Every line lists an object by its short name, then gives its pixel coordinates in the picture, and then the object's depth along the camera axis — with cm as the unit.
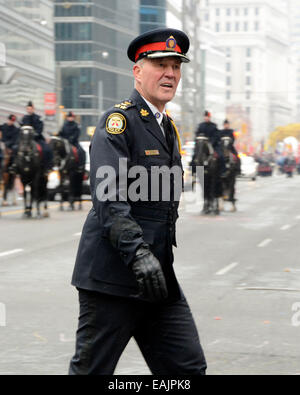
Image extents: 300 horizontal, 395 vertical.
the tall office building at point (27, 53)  6231
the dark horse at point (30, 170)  2081
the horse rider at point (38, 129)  2085
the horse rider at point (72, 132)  2419
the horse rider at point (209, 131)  2381
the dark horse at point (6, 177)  2553
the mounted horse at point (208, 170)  2356
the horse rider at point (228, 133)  2486
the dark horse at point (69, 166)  2416
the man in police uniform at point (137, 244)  415
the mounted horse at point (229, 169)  2519
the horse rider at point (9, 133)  2472
